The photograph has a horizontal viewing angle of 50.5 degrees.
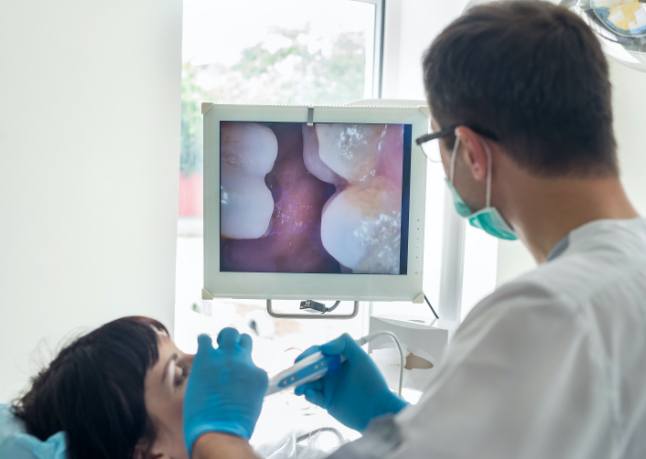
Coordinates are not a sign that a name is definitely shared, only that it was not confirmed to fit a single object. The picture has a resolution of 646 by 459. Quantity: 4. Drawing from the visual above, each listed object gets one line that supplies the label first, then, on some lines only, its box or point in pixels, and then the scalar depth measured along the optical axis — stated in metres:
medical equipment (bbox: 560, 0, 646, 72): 1.53
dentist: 0.75
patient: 1.20
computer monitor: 1.58
